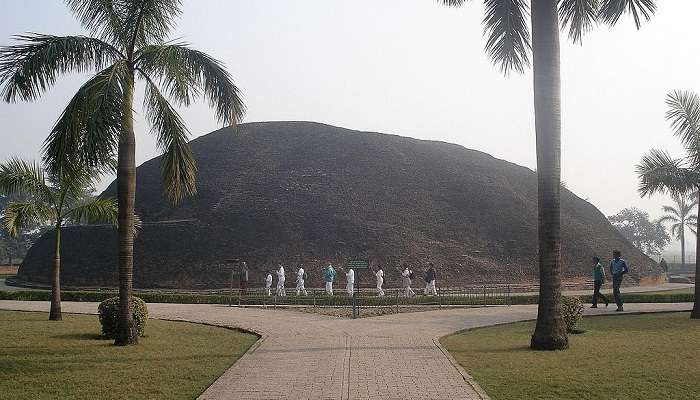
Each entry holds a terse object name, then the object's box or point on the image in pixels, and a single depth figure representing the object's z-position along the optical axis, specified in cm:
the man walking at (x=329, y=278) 3331
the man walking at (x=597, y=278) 2247
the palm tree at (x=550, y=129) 1339
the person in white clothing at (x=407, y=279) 3231
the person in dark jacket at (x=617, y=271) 2150
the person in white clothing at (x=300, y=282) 3472
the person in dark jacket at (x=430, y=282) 3294
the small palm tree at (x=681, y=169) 1972
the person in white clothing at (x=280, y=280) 3369
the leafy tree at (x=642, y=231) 11181
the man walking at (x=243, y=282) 3316
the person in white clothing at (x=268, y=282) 3373
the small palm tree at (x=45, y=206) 1994
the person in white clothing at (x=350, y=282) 3241
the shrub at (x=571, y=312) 1555
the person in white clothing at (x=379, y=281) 3331
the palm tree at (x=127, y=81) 1270
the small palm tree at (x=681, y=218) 7406
